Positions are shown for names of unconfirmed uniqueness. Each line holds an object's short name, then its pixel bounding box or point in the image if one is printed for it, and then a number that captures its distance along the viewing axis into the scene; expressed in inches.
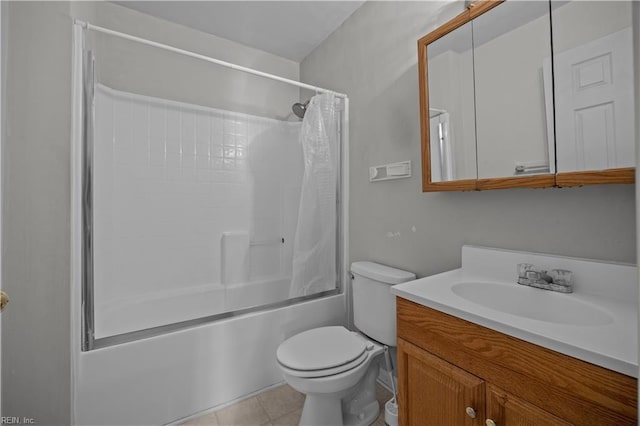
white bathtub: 47.2
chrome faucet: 36.4
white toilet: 46.2
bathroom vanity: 22.7
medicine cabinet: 33.9
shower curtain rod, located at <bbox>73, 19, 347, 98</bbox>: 47.0
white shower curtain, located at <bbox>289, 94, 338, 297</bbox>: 70.0
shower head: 75.2
